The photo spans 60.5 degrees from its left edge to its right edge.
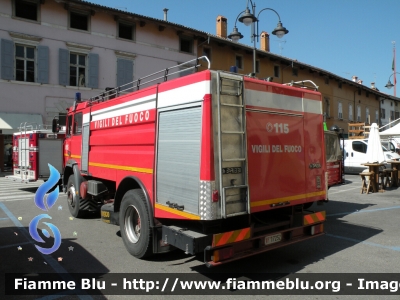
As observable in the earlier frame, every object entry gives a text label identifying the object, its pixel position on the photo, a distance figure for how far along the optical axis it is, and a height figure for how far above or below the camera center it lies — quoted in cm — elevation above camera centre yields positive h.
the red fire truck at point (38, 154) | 1261 +14
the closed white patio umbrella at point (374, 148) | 1308 +30
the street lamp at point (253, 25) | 1230 +499
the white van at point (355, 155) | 1936 +4
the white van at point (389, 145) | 2273 +71
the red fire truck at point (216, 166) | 409 -13
